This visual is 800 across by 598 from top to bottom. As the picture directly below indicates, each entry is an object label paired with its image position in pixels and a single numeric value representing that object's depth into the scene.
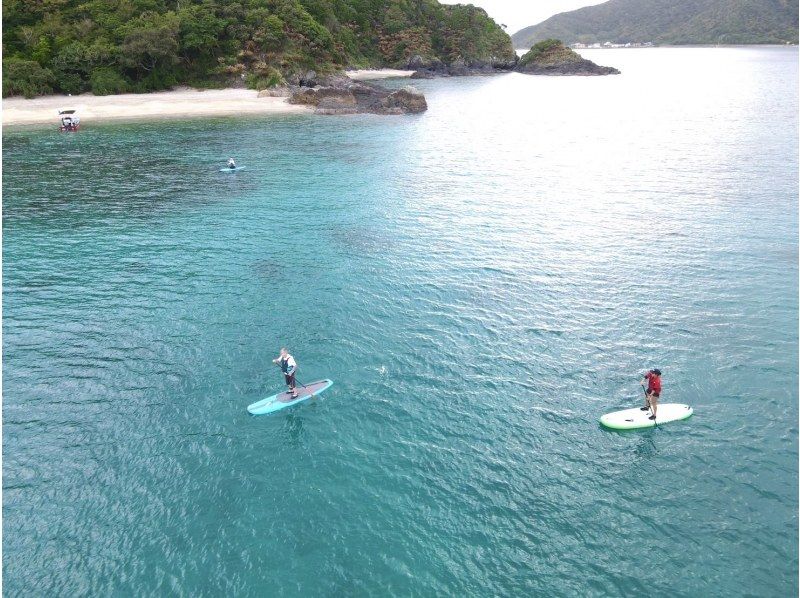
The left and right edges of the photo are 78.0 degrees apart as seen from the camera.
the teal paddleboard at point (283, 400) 22.77
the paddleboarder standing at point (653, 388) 21.38
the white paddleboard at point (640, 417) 21.30
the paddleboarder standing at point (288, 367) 23.14
